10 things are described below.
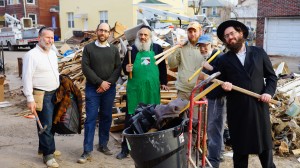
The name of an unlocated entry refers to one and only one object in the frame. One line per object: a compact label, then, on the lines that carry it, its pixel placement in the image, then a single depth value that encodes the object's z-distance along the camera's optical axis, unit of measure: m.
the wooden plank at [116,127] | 6.56
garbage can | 3.20
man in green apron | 5.11
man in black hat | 3.75
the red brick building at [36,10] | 38.41
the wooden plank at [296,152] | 5.47
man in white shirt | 4.51
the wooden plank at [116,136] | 6.15
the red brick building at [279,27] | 22.22
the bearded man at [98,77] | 5.04
